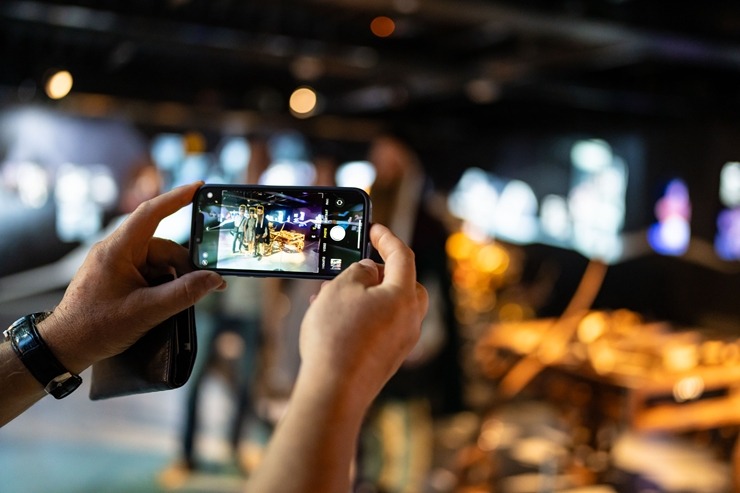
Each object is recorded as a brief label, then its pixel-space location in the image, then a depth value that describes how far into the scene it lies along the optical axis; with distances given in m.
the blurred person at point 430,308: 2.57
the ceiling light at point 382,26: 3.80
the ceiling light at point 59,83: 4.11
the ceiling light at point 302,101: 5.96
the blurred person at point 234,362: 3.25
